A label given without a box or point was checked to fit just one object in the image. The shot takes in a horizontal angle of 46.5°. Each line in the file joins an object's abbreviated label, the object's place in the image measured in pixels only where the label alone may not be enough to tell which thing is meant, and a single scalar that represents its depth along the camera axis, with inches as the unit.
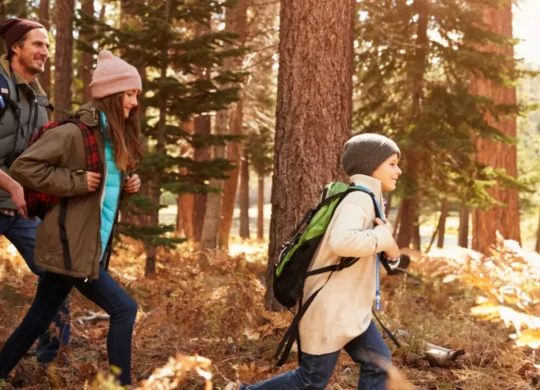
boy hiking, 128.4
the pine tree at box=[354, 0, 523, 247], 447.8
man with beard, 169.9
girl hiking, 143.7
